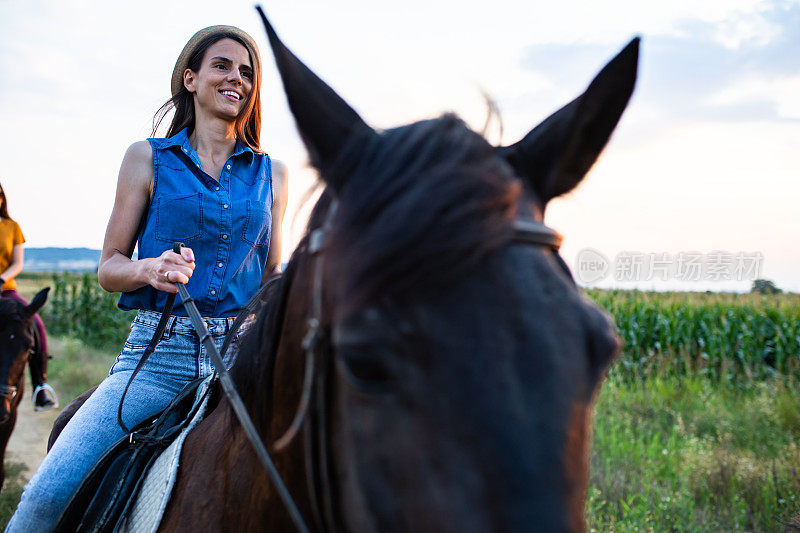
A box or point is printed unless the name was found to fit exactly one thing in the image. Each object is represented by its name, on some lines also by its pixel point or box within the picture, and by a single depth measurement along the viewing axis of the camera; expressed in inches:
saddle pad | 69.9
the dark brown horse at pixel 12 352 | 230.1
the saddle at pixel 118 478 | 74.7
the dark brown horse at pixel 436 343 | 35.4
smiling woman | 81.0
